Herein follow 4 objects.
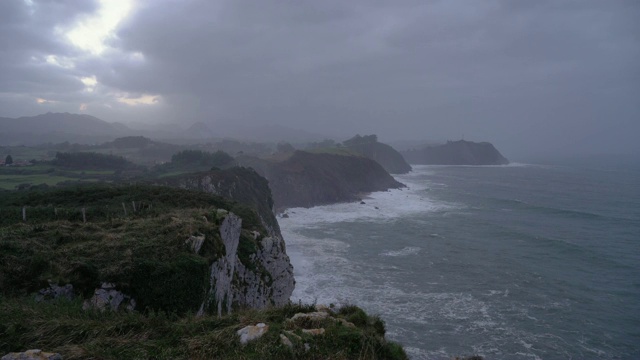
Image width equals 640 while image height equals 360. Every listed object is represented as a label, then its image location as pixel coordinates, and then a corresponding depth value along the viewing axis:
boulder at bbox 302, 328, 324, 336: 7.97
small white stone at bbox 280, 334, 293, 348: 7.38
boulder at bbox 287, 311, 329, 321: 8.73
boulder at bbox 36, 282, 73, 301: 10.36
